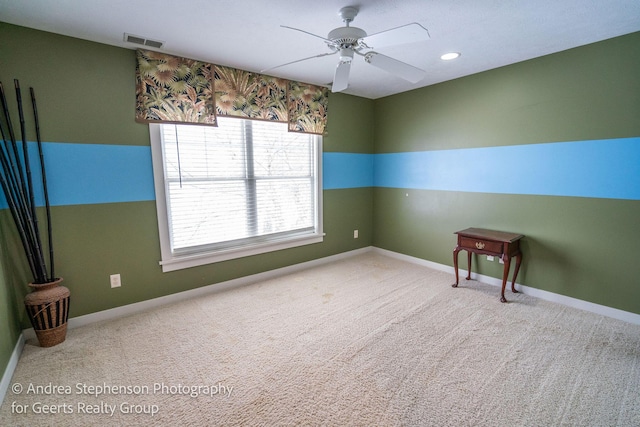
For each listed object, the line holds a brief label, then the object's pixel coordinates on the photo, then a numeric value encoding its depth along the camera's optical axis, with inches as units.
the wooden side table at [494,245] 112.3
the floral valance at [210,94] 102.9
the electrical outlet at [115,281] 104.0
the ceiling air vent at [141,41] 91.5
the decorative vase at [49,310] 83.0
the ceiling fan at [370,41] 70.8
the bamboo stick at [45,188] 87.0
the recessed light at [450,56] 107.3
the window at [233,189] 113.5
